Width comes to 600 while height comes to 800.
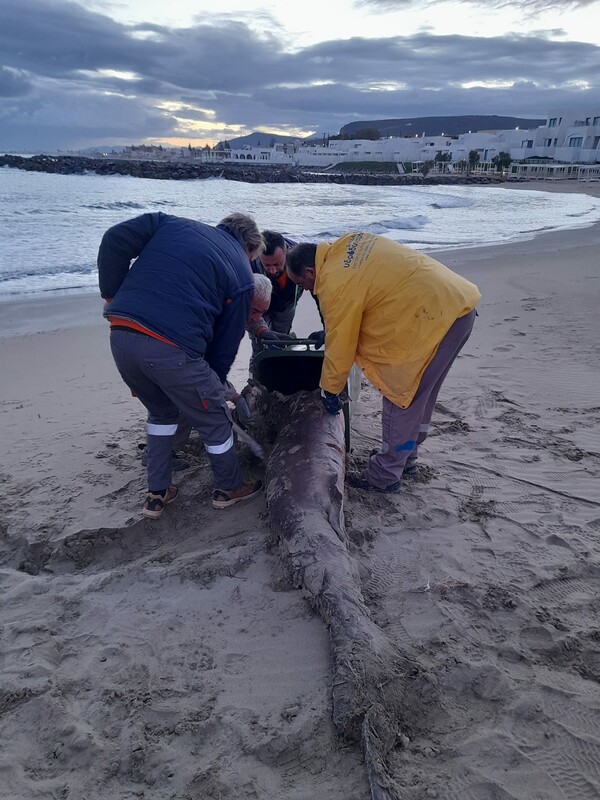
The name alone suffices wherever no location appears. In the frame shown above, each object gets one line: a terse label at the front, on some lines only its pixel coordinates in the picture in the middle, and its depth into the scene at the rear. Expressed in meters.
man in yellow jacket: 3.16
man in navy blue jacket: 2.93
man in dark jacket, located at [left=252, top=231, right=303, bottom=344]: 4.52
